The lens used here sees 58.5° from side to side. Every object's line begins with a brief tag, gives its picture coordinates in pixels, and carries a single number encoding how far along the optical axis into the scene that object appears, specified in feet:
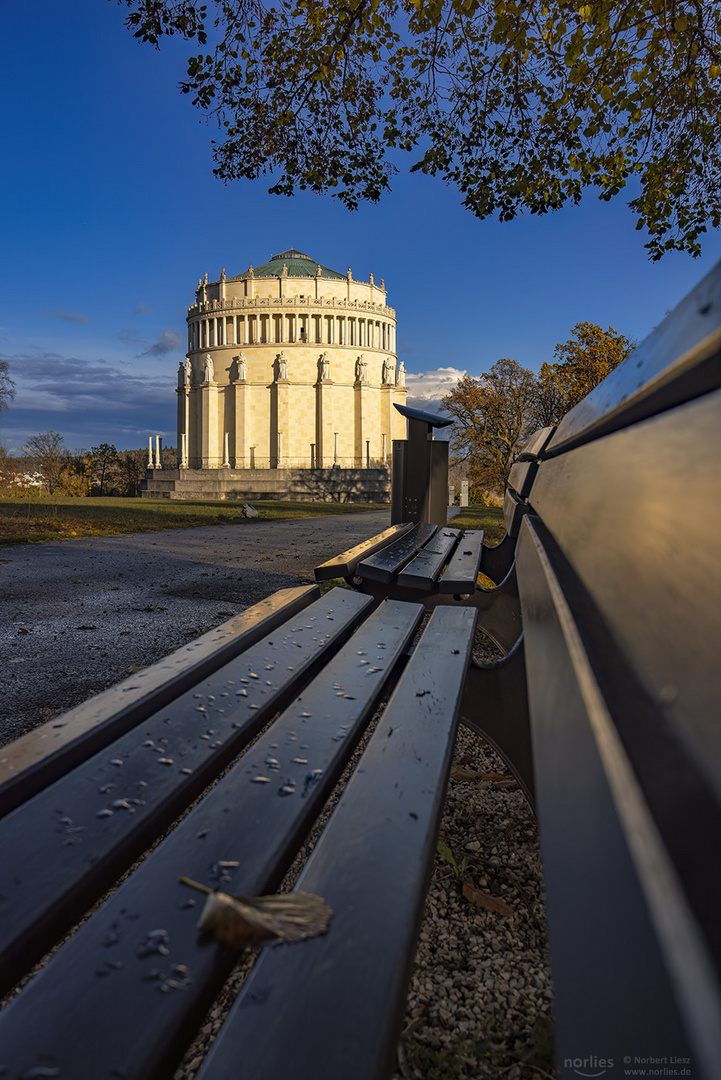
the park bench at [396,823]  1.48
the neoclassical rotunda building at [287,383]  182.09
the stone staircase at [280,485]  108.37
